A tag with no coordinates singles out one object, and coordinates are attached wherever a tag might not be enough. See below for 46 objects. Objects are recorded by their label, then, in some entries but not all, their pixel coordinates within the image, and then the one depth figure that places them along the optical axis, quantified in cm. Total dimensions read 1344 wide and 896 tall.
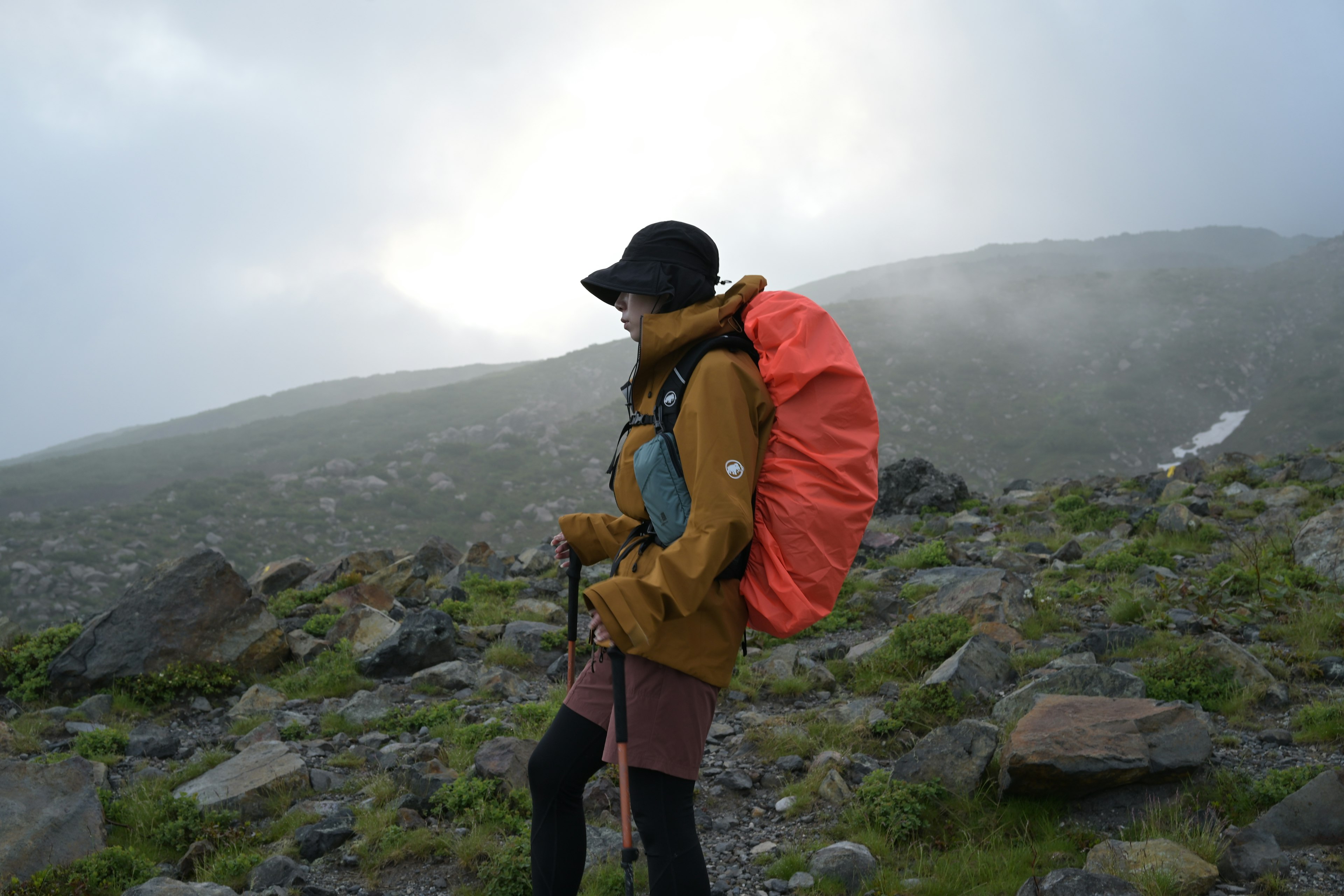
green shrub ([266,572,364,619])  1059
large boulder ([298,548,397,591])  1271
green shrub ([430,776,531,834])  486
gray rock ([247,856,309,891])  442
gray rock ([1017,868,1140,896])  318
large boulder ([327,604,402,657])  893
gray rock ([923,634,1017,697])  607
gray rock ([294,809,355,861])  480
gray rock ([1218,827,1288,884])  356
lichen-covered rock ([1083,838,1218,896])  346
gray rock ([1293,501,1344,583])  771
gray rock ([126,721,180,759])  666
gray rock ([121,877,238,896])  396
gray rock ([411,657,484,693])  783
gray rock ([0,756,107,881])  456
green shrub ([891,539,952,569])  1145
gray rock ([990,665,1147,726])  522
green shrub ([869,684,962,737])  575
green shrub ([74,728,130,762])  648
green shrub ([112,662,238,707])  779
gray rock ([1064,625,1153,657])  675
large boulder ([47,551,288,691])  802
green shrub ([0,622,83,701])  794
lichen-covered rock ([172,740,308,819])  545
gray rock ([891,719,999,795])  461
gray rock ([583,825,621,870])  448
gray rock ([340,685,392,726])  706
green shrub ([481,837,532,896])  416
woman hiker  241
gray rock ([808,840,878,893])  404
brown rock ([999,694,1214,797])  425
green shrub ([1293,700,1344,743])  475
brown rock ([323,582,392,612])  1054
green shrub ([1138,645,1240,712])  546
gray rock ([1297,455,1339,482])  1421
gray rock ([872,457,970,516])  1698
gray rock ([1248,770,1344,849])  375
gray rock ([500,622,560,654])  889
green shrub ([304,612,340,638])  946
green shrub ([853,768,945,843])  437
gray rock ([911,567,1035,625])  787
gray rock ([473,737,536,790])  528
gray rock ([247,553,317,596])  1255
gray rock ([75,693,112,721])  741
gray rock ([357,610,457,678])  838
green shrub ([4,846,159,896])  432
